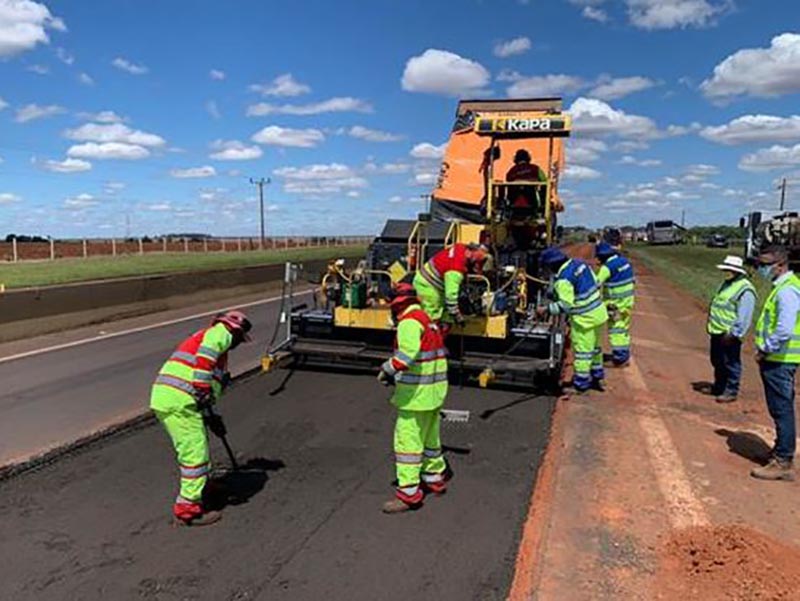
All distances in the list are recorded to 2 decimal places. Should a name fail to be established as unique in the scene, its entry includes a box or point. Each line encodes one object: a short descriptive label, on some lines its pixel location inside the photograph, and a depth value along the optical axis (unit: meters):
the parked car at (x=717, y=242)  80.72
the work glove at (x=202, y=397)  4.62
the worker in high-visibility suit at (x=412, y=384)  4.90
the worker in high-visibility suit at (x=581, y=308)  8.44
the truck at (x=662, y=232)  85.62
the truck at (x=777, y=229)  36.88
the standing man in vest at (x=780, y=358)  5.73
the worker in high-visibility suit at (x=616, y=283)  10.16
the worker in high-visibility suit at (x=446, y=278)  7.44
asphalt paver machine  8.39
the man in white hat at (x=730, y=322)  8.26
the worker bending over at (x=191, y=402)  4.59
